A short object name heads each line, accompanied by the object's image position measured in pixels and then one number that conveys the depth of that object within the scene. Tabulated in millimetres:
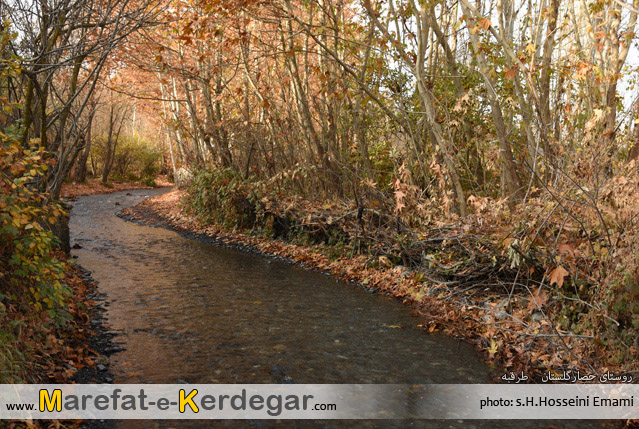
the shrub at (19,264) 4289
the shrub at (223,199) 13391
